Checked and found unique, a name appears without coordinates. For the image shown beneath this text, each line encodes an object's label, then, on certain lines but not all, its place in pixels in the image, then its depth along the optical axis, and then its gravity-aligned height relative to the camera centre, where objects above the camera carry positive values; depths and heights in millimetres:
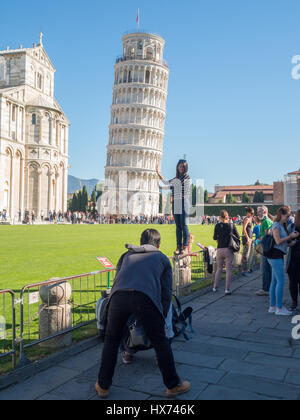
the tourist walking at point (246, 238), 11250 -550
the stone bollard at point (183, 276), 7889 -1181
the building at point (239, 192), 120062 +8314
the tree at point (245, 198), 111431 +5591
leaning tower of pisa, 80625 +18621
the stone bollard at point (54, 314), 5027 -1238
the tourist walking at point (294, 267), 6855 -811
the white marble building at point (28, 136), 47188 +9864
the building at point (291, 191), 94188 +6668
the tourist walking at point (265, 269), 8273 -1045
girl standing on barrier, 7301 +465
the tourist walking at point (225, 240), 8219 -443
